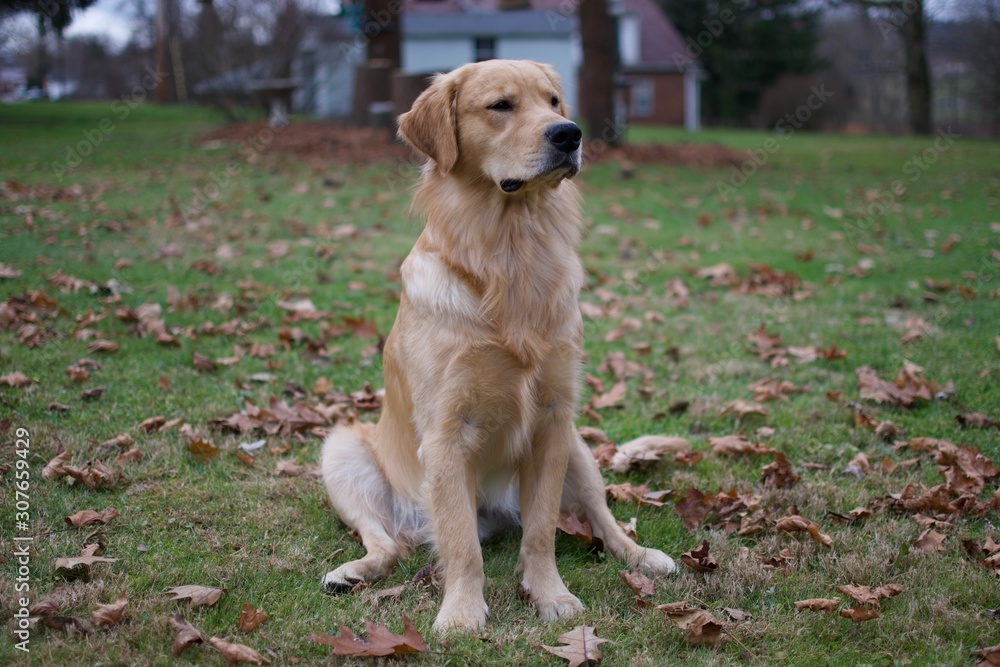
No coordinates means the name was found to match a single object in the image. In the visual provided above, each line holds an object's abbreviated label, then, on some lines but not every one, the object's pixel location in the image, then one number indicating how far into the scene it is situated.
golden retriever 2.73
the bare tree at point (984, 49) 21.30
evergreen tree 33.91
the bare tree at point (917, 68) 22.78
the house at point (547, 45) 32.91
